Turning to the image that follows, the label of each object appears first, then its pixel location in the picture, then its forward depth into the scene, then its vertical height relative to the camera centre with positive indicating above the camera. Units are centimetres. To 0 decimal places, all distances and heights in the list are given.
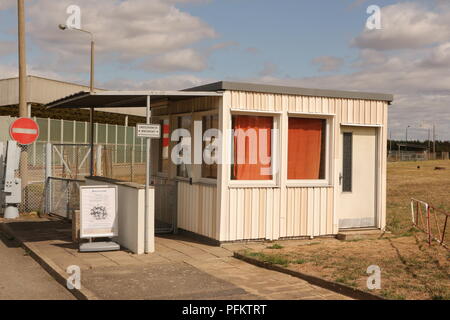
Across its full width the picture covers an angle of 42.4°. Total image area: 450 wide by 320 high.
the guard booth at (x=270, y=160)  1066 -17
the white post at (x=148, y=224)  977 -125
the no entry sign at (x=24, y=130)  1456 +45
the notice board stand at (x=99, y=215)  1012 -116
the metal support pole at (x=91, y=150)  1296 -3
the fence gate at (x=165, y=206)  1205 -121
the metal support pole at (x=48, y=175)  1550 -71
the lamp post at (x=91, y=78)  1303 +311
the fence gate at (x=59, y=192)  1470 -114
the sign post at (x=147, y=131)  965 +32
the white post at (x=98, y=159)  1714 -29
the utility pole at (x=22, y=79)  1568 +190
